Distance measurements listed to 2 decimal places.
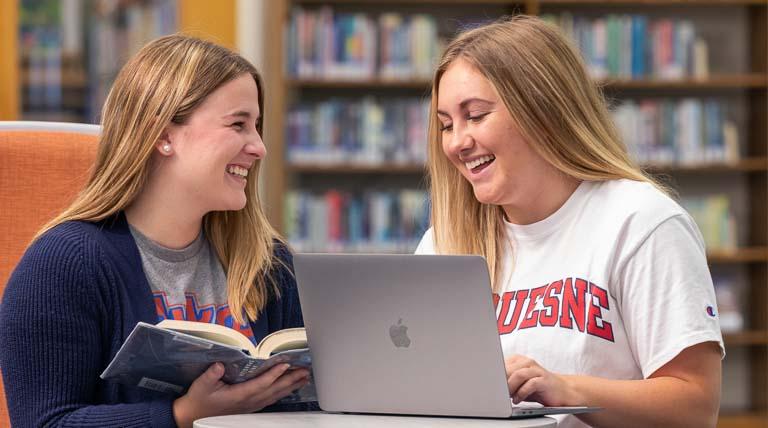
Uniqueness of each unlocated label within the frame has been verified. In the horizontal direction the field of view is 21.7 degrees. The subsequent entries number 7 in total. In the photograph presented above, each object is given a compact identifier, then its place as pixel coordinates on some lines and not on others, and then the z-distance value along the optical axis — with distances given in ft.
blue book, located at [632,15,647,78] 21.65
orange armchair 10.15
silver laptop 8.76
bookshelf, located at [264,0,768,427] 21.48
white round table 8.70
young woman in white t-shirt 9.44
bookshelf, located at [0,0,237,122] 20.82
